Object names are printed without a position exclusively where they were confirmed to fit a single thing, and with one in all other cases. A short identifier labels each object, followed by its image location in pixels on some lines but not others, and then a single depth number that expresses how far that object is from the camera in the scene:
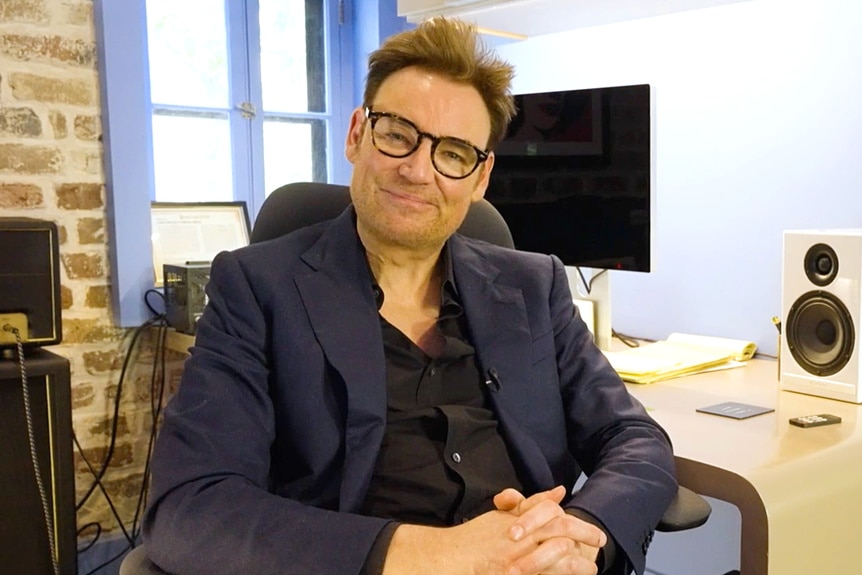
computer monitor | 1.90
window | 2.22
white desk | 1.21
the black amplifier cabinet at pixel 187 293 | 2.11
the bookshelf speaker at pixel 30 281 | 1.76
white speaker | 1.61
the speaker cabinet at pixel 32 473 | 1.79
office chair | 1.48
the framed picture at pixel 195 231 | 2.41
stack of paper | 1.82
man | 1.06
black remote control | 1.45
